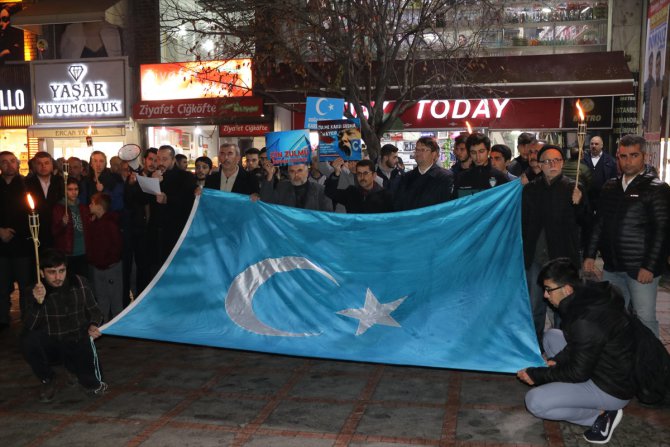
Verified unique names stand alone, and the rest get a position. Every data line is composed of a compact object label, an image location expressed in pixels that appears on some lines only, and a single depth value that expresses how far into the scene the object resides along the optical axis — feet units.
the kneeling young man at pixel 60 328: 19.63
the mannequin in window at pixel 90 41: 66.08
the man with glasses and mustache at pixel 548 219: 21.79
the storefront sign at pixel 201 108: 61.05
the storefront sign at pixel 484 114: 60.08
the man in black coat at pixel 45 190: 26.89
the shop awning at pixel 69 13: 62.44
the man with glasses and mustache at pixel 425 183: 24.27
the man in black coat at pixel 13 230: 26.94
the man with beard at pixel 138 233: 28.78
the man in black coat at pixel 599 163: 34.49
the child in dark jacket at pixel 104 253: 26.43
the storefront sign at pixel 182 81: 61.77
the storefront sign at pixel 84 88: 65.57
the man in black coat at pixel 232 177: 26.58
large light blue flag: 18.65
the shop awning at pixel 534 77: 55.06
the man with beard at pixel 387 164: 34.32
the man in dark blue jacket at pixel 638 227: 19.80
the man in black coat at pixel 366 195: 24.73
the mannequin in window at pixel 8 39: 68.08
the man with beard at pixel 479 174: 23.68
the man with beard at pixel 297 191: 24.75
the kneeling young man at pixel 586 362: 15.46
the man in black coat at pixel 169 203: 27.09
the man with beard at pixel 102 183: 30.27
